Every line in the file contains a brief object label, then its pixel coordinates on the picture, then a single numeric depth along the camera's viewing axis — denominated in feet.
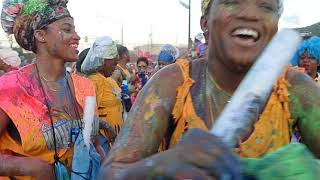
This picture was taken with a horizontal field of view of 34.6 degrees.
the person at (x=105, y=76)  20.36
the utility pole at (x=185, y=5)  55.72
